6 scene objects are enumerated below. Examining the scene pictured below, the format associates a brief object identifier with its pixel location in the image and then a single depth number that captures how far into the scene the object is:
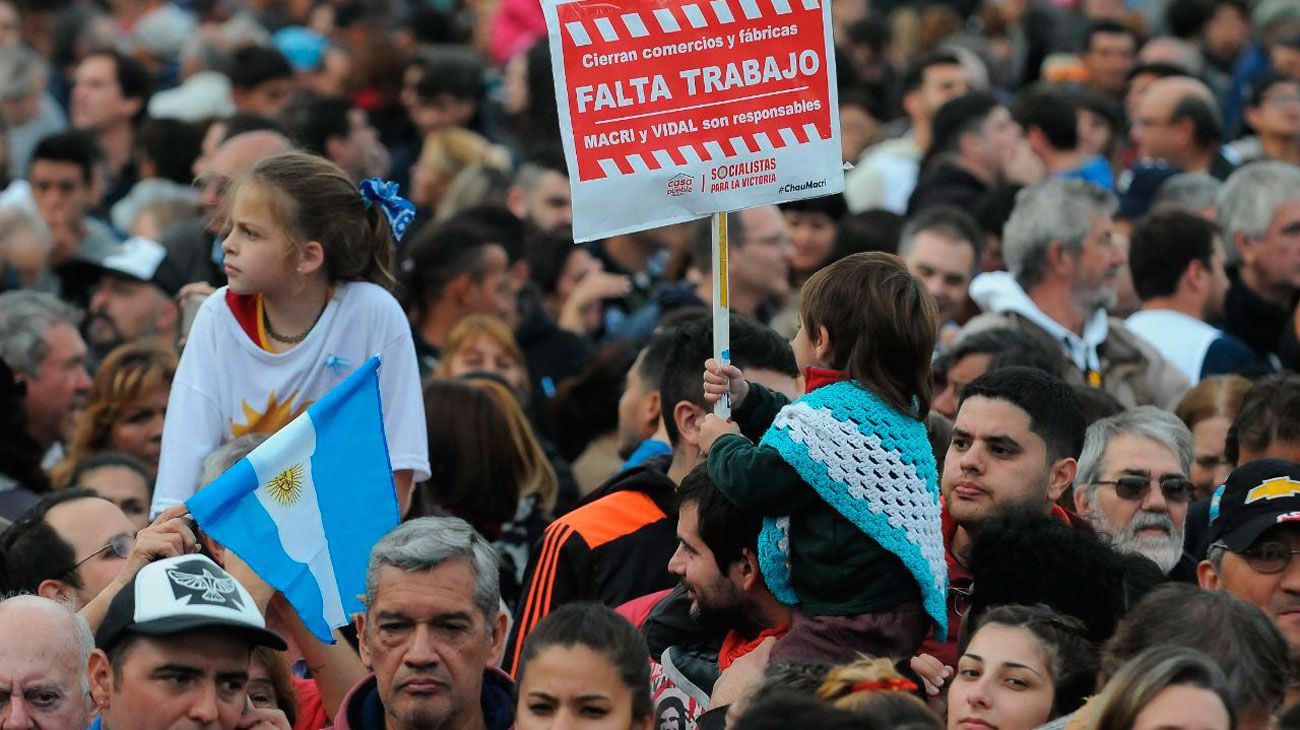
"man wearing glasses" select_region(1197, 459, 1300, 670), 13.43
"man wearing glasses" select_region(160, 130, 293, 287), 19.47
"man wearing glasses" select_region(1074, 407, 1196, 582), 14.74
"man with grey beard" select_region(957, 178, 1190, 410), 19.72
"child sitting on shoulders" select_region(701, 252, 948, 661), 12.04
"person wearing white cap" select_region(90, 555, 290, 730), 11.20
